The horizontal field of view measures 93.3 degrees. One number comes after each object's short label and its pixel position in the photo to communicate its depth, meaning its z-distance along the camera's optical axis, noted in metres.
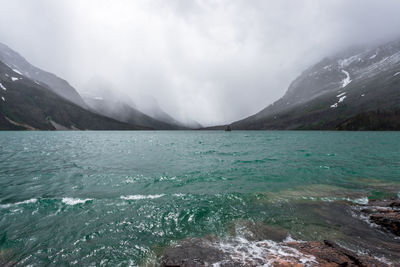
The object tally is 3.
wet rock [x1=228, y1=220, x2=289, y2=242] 11.91
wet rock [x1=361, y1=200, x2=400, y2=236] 12.88
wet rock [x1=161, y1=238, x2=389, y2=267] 8.82
